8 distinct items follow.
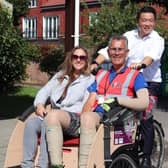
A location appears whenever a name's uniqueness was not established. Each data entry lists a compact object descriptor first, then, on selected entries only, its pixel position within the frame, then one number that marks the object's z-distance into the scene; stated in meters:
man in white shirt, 5.17
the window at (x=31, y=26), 44.11
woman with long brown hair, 4.59
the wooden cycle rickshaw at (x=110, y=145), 4.32
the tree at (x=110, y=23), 16.94
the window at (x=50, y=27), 41.06
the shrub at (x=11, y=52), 9.18
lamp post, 10.73
